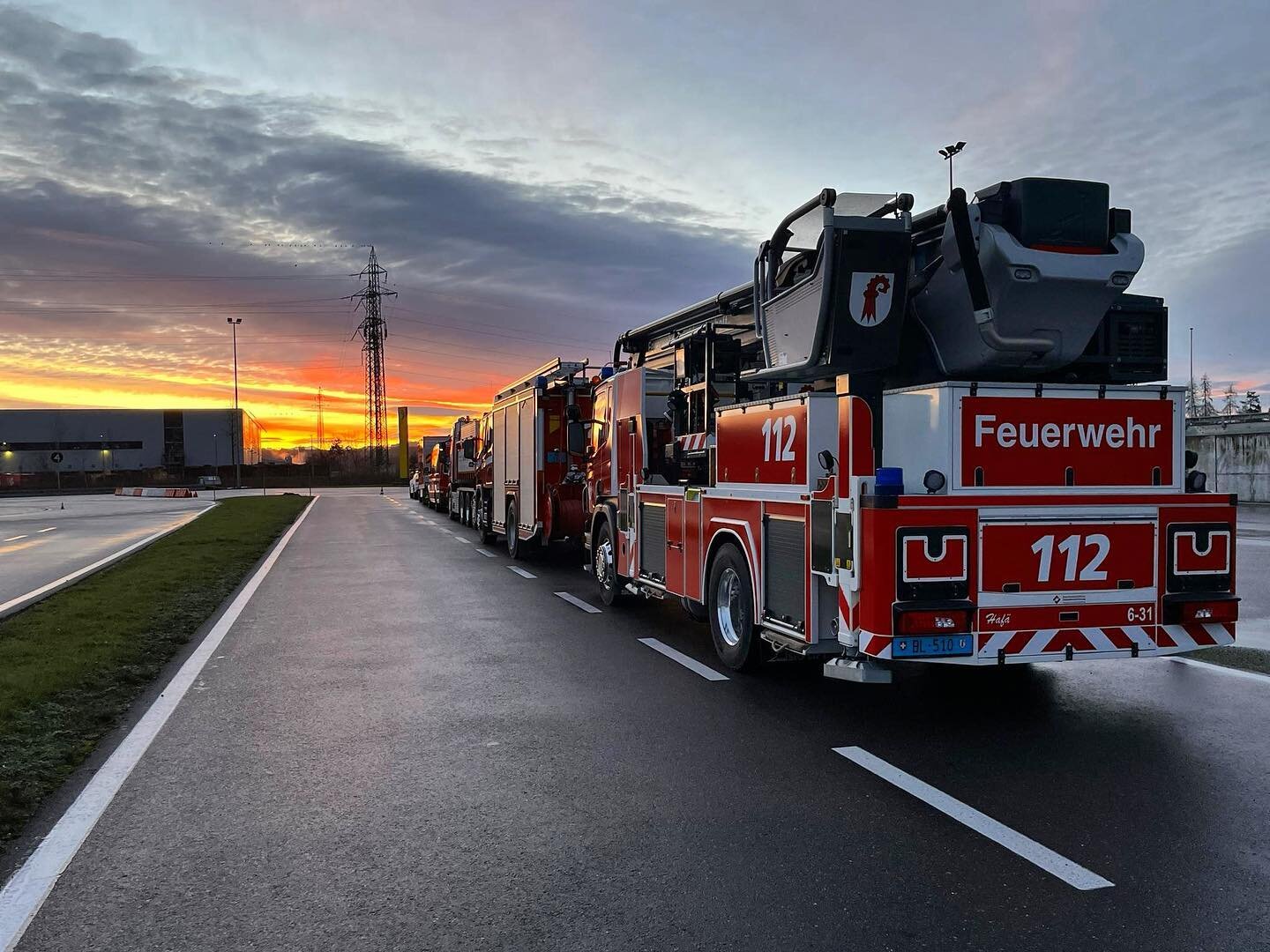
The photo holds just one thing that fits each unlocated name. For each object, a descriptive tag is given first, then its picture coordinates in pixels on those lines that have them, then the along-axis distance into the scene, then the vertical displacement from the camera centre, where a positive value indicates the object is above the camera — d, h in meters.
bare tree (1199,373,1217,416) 48.39 +3.06
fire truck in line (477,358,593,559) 15.88 -0.14
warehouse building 106.06 +1.64
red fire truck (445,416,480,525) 24.61 -0.51
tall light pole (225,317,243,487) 79.94 +1.29
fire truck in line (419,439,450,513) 35.84 -1.00
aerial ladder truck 5.78 +0.00
